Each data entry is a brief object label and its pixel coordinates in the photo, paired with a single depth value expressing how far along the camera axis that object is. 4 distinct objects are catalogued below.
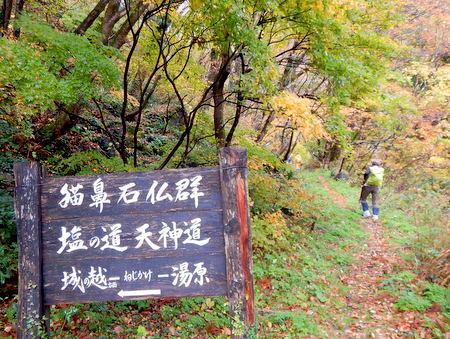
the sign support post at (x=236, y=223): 2.89
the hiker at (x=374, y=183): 9.53
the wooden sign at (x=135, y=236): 2.91
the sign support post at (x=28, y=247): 2.96
